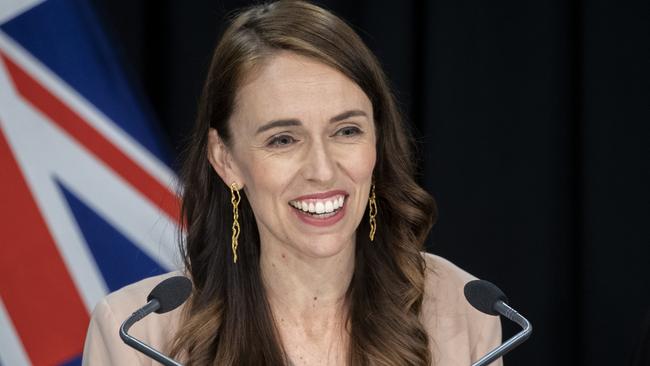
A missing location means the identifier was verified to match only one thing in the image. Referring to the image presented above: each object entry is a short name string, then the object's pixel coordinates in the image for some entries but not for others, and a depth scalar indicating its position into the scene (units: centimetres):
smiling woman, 417
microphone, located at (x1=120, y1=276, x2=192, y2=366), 403
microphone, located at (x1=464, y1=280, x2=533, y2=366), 403
